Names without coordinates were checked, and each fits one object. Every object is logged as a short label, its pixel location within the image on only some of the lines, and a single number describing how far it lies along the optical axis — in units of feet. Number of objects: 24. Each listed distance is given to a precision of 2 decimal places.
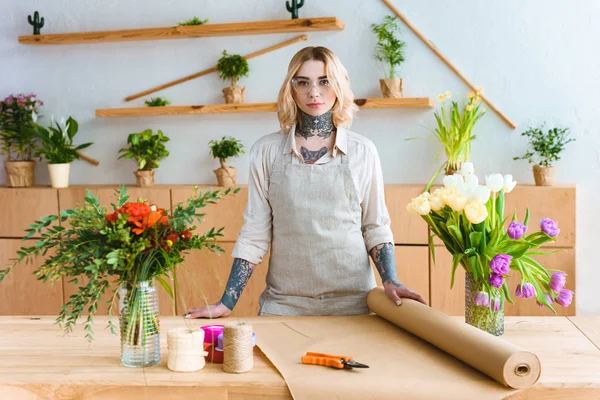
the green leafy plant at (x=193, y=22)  13.48
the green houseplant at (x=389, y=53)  12.89
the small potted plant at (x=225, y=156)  13.25
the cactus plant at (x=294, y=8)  13.09
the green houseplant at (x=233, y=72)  13.44
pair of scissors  5.25
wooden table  5.08
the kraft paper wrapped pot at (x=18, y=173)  13.97
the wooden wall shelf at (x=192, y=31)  12.98
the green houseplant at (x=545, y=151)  12.29
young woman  7.75
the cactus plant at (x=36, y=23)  14.08
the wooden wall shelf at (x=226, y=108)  12.81
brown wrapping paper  4.86
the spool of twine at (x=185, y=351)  5.35
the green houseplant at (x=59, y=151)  13.79
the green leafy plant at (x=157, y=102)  13.88
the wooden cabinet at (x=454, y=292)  12.22
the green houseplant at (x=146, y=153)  13.55
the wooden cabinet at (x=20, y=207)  13.62
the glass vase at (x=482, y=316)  6.14
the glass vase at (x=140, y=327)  5.42
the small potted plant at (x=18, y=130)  13.94
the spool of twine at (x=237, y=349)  5.27
